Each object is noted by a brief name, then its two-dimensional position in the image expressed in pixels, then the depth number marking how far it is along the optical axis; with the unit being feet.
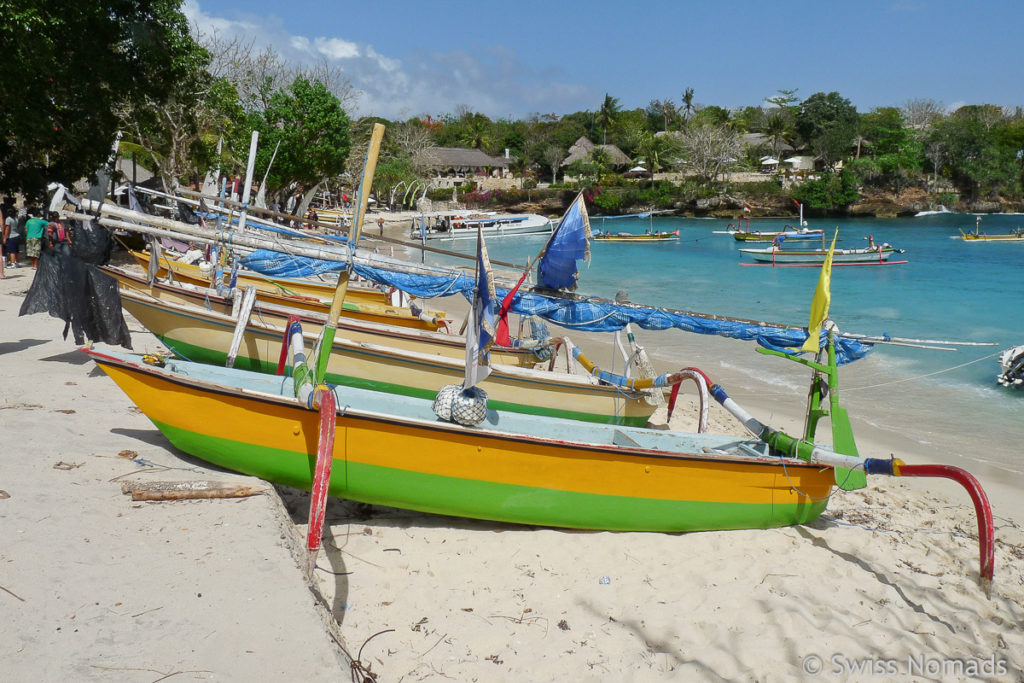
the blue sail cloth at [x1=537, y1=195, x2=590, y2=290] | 22.72
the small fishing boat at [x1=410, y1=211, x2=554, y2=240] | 161.58
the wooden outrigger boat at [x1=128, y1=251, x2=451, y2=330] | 37.50
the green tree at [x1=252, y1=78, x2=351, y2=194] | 89.92
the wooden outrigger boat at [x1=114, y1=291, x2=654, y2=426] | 29.25
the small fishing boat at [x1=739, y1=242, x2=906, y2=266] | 108.99
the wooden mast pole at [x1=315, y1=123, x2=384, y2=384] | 17.88
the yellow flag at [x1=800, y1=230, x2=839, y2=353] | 20.54
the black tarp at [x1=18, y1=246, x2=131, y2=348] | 27.43
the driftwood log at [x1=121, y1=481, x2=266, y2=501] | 17.48
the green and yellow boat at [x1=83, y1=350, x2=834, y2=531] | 18.75
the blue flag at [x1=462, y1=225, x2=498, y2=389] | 18.74
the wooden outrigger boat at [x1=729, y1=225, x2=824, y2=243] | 125.59
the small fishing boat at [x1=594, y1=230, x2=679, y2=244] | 147.33
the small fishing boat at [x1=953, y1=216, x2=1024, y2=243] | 137.18
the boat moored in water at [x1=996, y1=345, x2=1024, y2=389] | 43.91
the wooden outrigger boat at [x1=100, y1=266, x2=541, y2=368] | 32.04
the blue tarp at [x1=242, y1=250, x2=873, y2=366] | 24.25
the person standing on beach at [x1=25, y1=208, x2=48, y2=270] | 56.44
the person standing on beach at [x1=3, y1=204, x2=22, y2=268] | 61.21
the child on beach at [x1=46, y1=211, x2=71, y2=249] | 42.90
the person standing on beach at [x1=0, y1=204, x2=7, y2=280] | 53.06
